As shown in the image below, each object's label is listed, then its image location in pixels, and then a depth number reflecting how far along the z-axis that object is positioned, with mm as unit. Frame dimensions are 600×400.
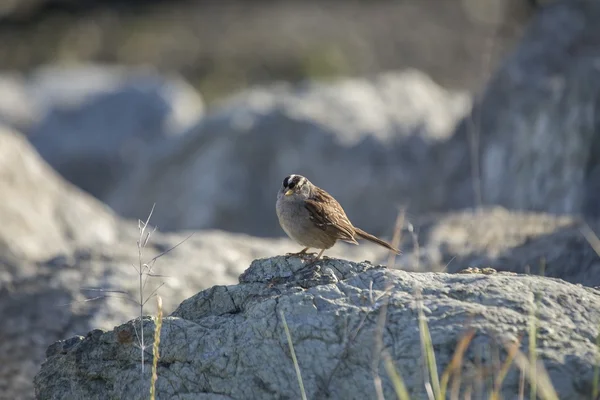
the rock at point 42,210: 20906
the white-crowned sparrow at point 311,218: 12250
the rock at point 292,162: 26250
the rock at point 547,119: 20953
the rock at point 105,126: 33000
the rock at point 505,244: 13281
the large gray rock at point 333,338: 8664
